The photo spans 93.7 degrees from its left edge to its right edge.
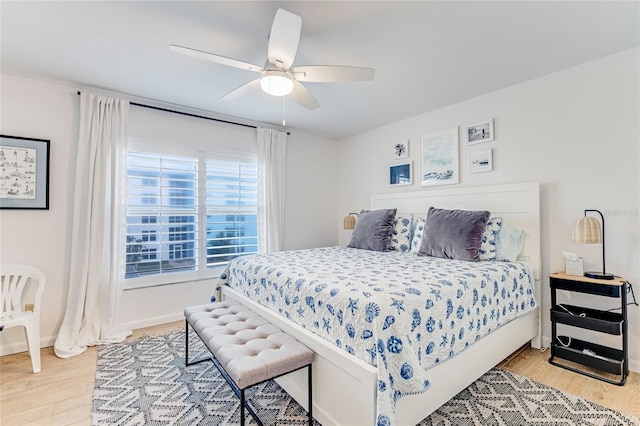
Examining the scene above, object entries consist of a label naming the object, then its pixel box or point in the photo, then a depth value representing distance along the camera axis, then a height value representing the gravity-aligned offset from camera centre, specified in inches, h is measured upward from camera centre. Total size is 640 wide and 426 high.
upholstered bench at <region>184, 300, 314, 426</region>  60.4 -29.8
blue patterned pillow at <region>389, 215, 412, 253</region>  133.0 -8.1
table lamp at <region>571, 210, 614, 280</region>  88.0 -4.8
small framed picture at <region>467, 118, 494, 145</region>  123.0 +35.8
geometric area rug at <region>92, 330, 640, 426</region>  69.8 -47.4
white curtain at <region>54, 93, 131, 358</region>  112.3 -3.8
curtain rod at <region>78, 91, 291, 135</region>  129.6 +48.6
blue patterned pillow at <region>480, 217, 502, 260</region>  106.7 -8.0
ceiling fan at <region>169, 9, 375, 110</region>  66.5 +39.1
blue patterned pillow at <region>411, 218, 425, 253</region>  127.4 -8.2
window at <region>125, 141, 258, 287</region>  129.6 +2.4
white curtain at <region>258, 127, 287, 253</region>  161.3 +13.4
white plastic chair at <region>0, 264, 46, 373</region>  92.2 -28.2
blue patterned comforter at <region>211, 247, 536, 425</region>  56.4 -20.5
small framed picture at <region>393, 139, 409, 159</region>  154.6 +35.8
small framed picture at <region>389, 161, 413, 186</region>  153.3 +22.8
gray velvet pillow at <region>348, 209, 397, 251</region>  134.6 -6.3
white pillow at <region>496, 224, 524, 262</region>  106.1 -9.7
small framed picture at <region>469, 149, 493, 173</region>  123.4 +23.6
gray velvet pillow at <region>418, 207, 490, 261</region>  104.1 -6.3
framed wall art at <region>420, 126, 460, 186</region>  134.7 +27.7
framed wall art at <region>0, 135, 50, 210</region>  104.4 +16.1
